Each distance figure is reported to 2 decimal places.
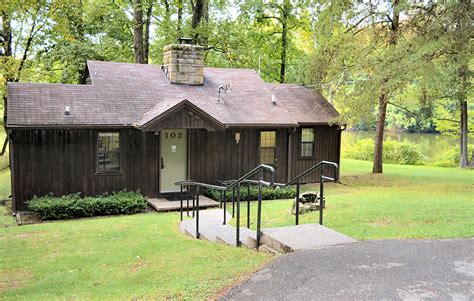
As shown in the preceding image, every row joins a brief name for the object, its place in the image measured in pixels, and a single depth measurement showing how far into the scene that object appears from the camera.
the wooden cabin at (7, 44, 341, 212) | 12.70
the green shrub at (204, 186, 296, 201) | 14.19
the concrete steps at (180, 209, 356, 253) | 6.24
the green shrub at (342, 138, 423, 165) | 31.00
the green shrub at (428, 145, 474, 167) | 29.30
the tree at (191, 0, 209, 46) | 23.02
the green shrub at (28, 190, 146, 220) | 11.78
